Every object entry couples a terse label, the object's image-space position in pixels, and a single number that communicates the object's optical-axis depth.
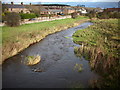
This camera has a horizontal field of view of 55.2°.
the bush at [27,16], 37.81
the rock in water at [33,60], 12.67
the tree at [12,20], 26.36
